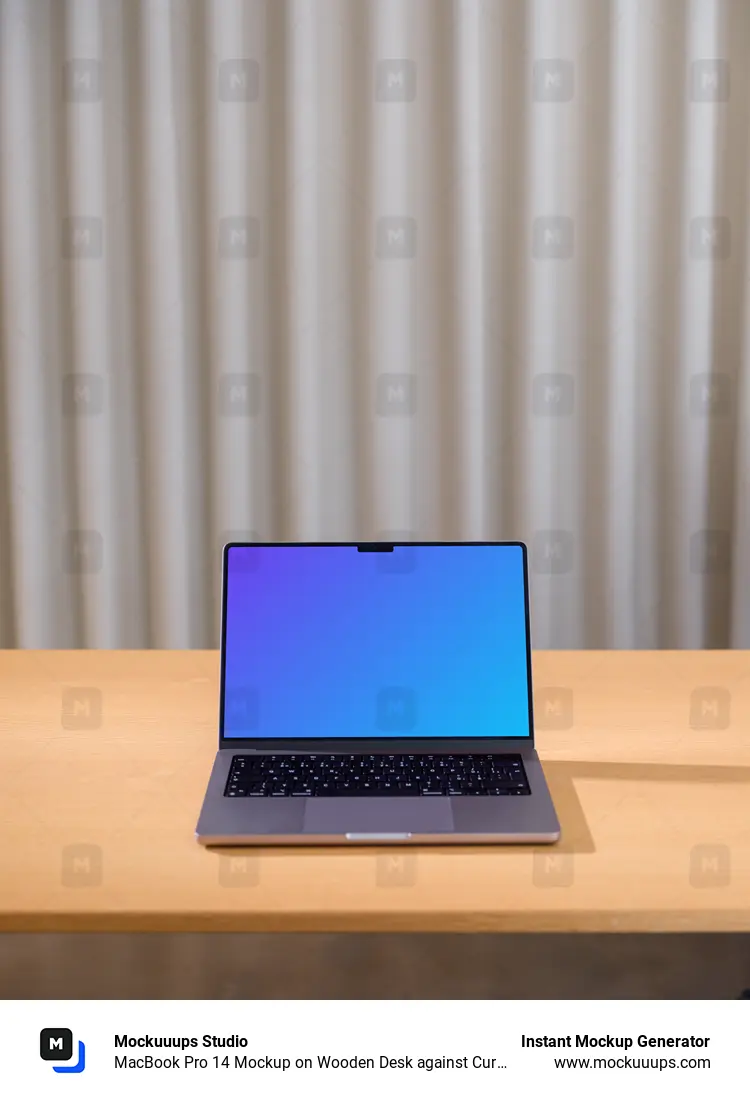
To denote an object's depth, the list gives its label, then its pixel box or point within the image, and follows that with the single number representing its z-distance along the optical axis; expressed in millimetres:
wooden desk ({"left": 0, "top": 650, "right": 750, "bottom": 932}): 718
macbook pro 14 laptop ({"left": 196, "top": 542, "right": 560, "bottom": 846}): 937
